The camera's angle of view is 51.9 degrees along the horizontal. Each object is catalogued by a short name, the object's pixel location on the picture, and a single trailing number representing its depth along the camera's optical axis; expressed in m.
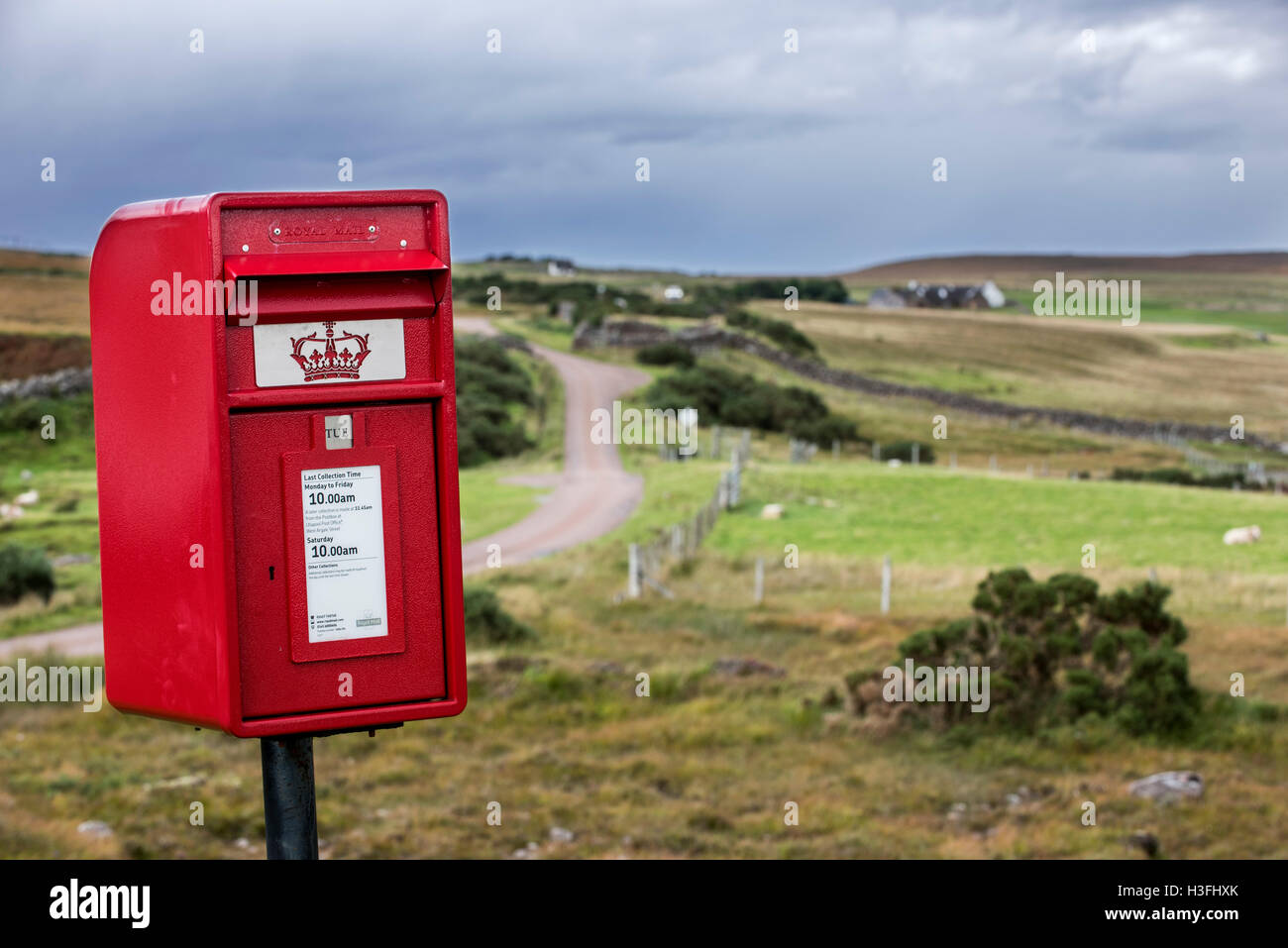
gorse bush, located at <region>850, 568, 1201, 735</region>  10.87
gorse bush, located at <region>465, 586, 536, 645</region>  16.73
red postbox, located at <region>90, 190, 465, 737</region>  2.82
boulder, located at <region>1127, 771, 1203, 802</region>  8.58
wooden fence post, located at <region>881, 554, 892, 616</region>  19.54
